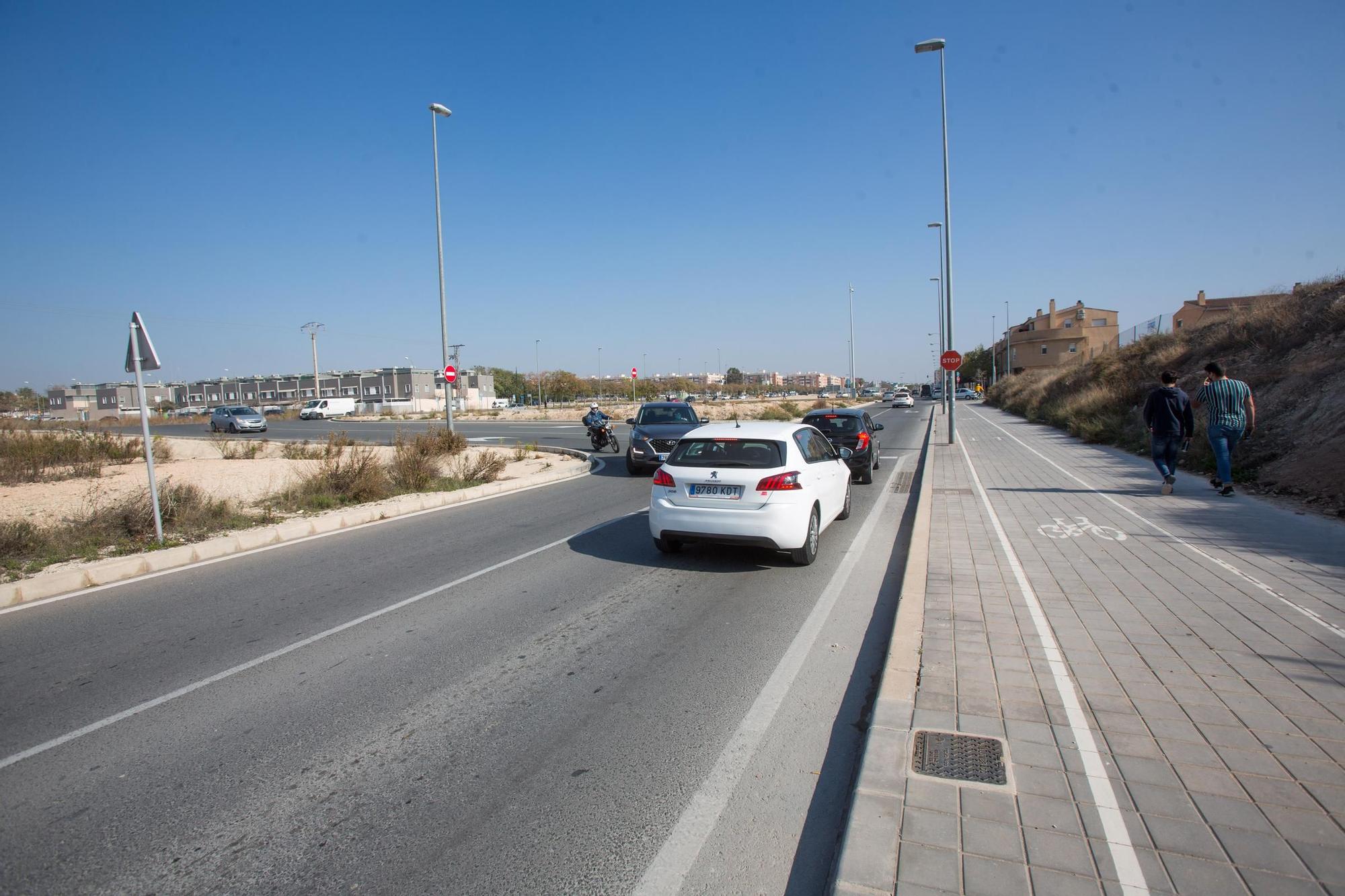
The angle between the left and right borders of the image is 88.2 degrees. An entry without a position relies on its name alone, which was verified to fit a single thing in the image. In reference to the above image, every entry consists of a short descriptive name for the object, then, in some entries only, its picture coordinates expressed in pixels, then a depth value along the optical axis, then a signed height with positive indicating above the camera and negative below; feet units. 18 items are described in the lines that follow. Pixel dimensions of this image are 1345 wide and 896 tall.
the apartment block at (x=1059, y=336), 266.57 +22.18
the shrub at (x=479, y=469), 50.52 -4.76
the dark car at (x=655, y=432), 51.29 -2.20
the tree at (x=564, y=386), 378.12 +10.30
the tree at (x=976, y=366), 403.48 +17.18
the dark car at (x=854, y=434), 44.32 -2.38
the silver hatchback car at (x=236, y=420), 133.39 -1.24
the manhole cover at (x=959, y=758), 10.29 -5.62
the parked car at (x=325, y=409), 210.18 +0.80
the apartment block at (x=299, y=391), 347.97 +11.94
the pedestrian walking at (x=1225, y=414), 32.22 -1.27
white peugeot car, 23.21 -3.16
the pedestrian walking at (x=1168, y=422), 34.05 -1.66
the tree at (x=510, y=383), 513.45 +17.46
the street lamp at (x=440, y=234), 74.33 +18.70
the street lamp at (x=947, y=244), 65.21 +16.03
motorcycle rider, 72.18 -1.84
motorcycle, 72.38 -3.62
